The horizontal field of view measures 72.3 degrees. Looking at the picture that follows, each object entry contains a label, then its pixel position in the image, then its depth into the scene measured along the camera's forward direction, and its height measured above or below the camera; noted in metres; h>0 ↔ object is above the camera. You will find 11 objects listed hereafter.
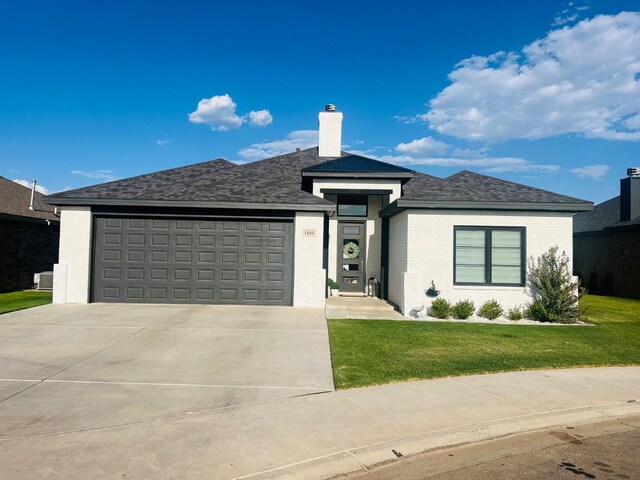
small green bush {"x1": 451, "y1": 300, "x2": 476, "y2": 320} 12.58 -1.50
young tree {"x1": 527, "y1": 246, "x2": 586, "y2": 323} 12.46 -0.86
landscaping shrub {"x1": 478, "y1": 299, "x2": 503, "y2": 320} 12.64 -1.49
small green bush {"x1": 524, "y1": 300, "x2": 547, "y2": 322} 12.55 -1.51
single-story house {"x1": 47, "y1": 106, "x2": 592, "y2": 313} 13.05 +0.47
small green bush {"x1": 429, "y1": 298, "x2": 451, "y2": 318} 12.59 -1.46
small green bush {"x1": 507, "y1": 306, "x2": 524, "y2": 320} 12.67 -1.58
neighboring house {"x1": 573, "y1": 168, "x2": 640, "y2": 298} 20.53 +0.81
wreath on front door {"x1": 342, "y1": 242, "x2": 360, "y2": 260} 17.86 +0.18
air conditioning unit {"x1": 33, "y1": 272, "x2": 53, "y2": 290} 18.55 -1.34
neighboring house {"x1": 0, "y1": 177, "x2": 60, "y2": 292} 17.50 +0.48
